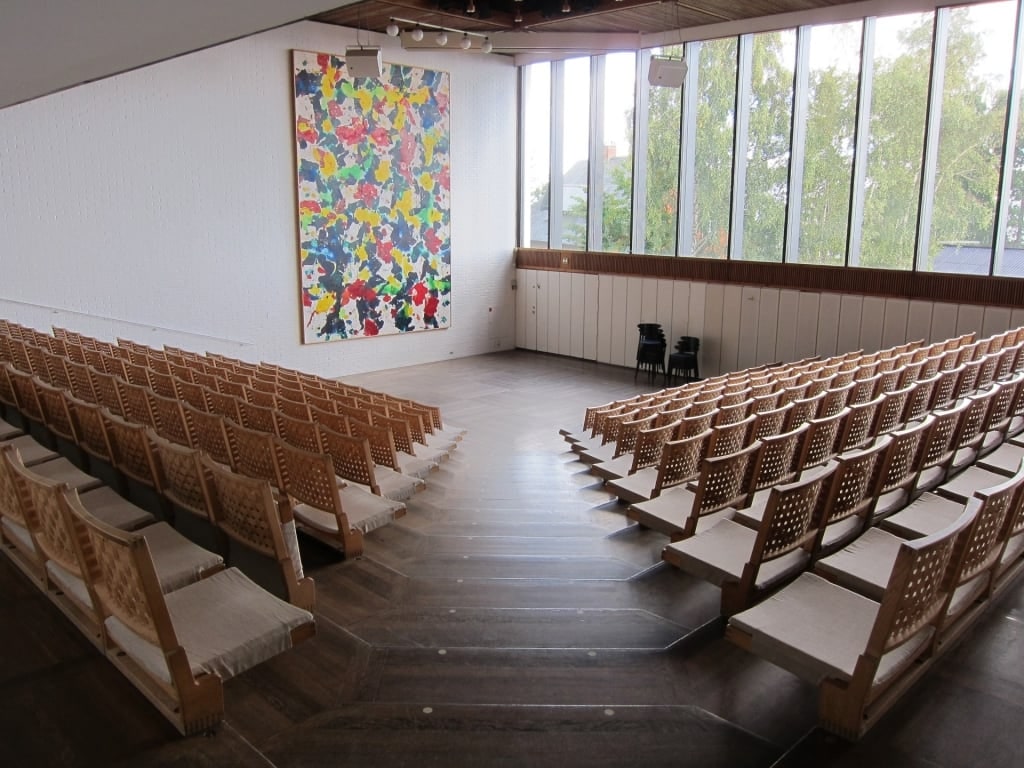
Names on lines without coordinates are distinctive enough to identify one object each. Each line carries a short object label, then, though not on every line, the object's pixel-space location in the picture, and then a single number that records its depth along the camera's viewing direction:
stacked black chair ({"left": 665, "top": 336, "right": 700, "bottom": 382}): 12.28
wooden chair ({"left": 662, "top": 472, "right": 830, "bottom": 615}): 3.18
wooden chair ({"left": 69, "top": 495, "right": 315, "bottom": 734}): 2.44
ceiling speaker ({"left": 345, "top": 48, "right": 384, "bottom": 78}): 9.94
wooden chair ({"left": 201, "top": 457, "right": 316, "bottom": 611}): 3.15
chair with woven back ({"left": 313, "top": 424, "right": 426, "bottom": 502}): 4.80
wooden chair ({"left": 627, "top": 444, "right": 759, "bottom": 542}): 3.88
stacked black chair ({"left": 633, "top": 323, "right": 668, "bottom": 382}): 12.62
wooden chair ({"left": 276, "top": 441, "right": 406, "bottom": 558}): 4.07
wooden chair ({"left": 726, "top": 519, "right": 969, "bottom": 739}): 2.46
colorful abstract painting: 11.92
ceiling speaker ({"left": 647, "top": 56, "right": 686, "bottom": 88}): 9.78
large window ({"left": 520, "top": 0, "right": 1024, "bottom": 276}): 9.73
